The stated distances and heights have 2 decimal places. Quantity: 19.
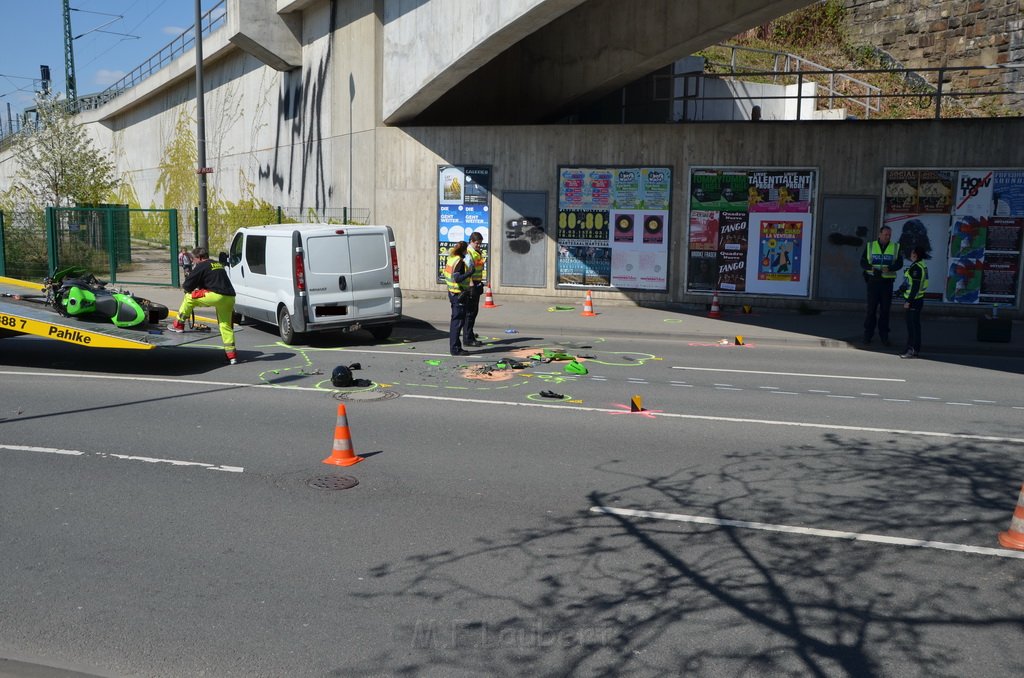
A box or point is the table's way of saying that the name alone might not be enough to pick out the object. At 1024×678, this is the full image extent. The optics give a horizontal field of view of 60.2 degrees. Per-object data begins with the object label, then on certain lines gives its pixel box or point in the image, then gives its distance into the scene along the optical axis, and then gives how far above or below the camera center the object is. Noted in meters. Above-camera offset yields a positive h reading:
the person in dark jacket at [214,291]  12.88 -0.83
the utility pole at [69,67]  62.84 +11.79
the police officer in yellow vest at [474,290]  14.79 -0.85
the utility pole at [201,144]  21.66 +2.23
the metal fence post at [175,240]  23.62 -0.19
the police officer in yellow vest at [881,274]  15.77 -0.49
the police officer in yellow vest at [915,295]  14.66 -0.79
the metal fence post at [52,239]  25.02 -0.24
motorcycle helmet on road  11.71 -1.86
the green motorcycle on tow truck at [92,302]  12.52 -1.00
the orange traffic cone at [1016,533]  6.29 -2.03
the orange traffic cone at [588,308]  19.75 -1.49
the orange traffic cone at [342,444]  8.28 -1.94
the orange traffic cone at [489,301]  20.88 -1.47
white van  14.66 -0.72
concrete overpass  18.38 +4.54
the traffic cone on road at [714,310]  19.77 -1.49
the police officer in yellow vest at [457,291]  14.41 -0.86
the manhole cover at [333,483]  7.61 -2.14
